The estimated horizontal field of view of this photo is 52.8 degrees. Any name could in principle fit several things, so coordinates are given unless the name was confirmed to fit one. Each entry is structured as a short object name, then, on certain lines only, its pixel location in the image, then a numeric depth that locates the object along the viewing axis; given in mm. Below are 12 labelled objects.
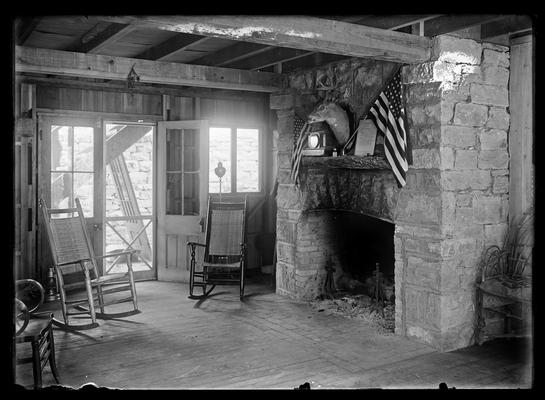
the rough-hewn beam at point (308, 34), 3279
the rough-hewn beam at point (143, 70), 4730
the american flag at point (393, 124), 4461
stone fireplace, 4207
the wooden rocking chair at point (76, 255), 4926
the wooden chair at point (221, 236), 6023
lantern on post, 6730
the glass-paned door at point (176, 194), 6785
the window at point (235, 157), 7203
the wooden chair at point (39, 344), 3023
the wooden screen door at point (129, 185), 7863
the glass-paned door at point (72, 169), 6094
